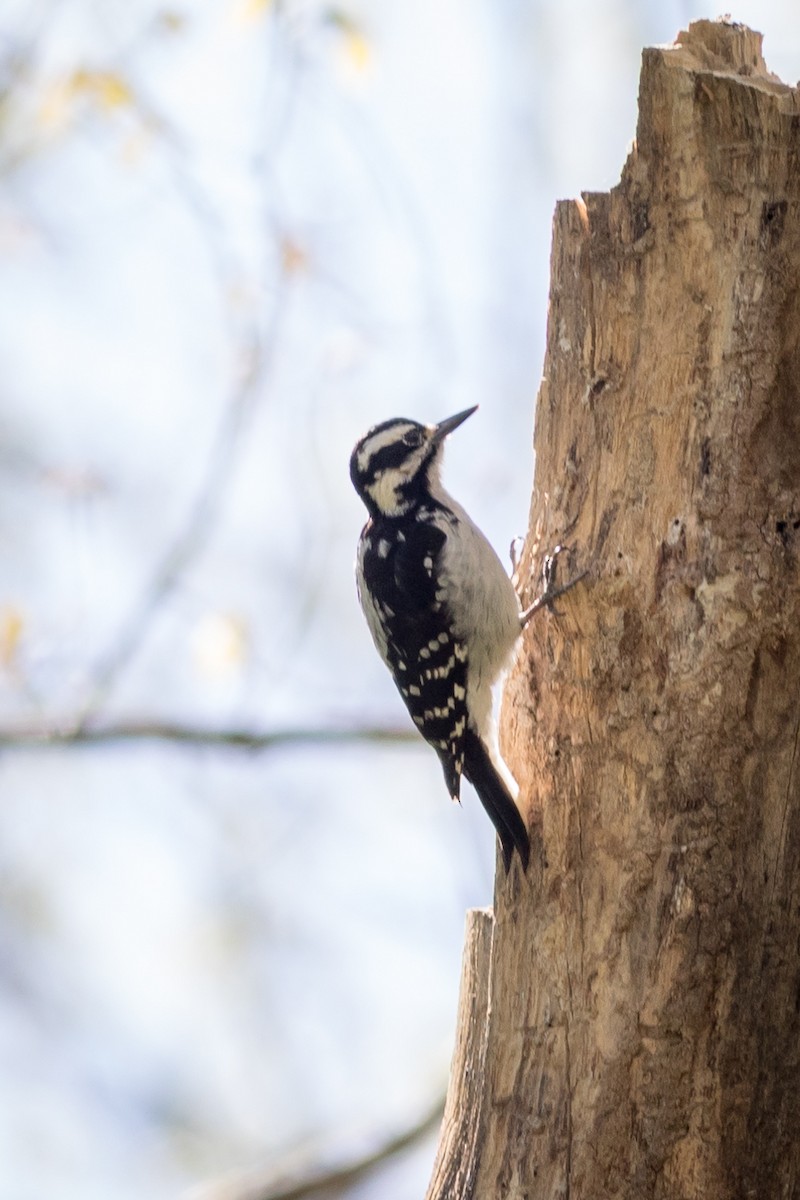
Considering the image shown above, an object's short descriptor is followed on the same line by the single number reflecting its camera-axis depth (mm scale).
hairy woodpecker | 9094
